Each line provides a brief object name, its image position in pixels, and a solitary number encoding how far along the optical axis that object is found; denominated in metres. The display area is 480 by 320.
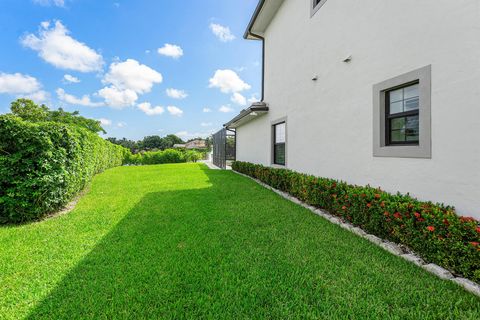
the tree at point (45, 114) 32.25
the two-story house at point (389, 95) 2.94
